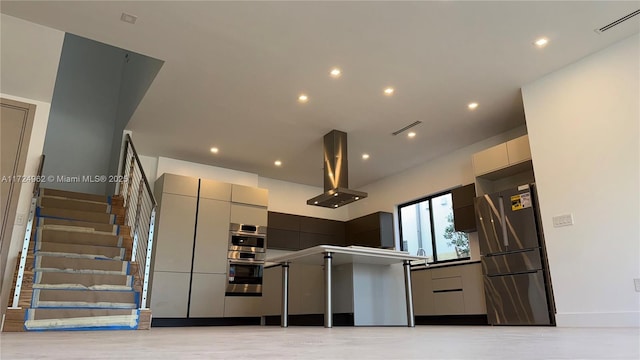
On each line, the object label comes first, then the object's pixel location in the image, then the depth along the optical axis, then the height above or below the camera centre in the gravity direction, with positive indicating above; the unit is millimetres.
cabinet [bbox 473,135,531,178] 5022 +1665
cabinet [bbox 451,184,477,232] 5760 +1174
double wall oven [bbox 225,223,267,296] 6246 +563
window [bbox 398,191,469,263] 6294 +1027
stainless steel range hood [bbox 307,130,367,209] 5422 +1542
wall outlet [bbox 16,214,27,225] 4180 +771
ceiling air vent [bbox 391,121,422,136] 5539 +2204
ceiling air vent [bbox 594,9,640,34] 3473 +2257
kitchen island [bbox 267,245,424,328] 4418 +126
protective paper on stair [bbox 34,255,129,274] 4047 +331
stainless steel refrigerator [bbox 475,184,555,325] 4277 +371
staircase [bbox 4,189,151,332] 3502 +231
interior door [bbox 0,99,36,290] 4113 +1462
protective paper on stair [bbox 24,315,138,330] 3361 -200
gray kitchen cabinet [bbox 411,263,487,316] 5160 +60
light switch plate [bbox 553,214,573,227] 4035 +703
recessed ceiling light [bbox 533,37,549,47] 3826 +2261
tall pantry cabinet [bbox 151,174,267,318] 5695 +718
